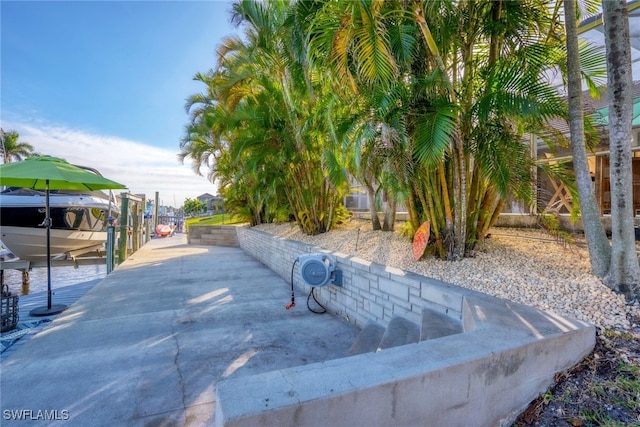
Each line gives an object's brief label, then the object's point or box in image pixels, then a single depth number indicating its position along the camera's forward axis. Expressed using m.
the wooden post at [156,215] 19.66
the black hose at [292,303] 5.09
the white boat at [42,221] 9.88
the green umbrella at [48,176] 4.80
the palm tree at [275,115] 5.99
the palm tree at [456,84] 3.32
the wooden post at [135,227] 11.33
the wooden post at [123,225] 9.11
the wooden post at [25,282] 10.09
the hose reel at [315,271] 4.61
